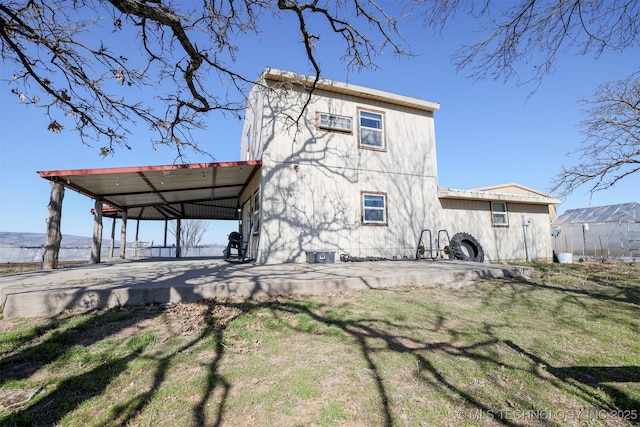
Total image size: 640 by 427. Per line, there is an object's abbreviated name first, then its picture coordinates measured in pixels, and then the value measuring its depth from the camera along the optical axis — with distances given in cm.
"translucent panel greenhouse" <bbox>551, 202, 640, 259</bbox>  1573
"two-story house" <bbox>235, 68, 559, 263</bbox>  868
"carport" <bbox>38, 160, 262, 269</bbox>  725
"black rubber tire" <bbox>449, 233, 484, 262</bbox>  1025
